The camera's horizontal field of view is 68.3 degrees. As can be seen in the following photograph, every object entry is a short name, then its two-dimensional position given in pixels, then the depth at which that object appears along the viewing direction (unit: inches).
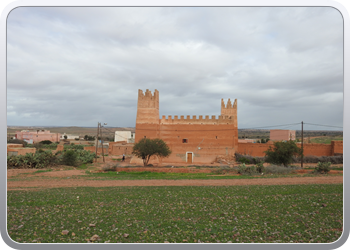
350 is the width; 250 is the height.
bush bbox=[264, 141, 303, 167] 1147.3
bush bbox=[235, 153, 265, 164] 1409.9
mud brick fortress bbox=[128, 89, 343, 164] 1472.7
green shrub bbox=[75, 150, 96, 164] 1240.7
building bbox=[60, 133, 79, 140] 3814.5
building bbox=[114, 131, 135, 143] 2866.1
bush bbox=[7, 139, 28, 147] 2287.2
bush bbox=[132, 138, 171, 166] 1213.1
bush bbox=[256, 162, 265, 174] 896.3
